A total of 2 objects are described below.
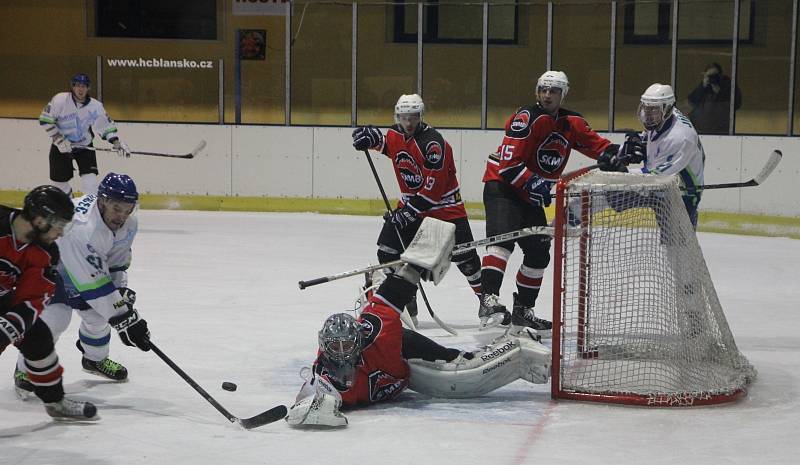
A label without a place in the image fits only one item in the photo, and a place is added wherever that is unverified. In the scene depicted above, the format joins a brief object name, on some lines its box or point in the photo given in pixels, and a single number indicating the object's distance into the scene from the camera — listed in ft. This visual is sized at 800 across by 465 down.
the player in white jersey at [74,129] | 56.80
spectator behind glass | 63.00
